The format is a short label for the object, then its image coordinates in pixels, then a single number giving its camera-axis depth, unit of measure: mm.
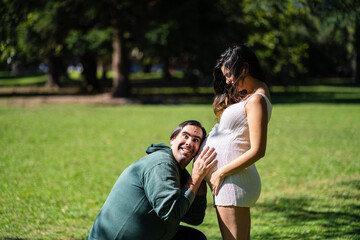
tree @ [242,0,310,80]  23823
